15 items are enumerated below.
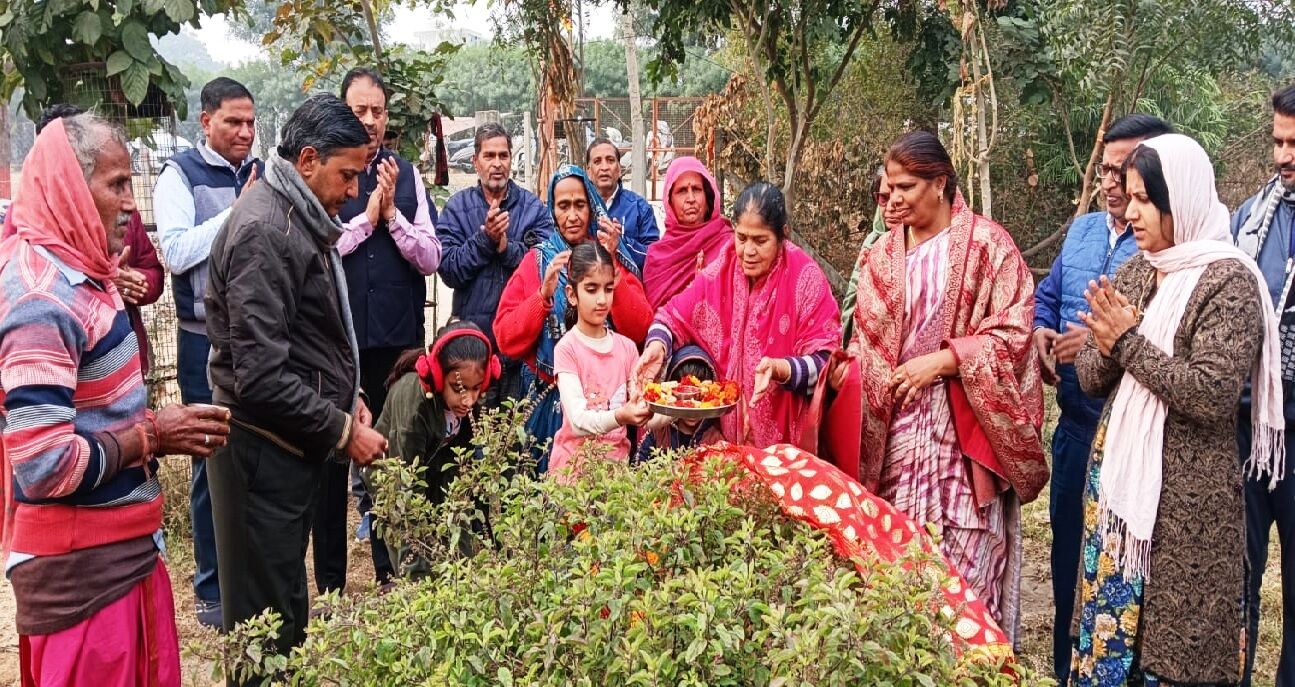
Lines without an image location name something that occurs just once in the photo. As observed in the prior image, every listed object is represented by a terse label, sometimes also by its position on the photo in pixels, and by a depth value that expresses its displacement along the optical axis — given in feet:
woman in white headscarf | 9.38
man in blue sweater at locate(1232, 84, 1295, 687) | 10.78
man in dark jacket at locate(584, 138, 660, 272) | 16.33
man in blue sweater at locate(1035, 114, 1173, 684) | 11.68
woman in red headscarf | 15.11
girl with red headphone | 13.32
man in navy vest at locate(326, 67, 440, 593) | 14.79
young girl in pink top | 12.92
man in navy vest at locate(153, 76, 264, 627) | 14.20
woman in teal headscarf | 14.46
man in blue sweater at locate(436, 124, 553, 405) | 16.02
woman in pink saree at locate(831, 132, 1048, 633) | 10.64
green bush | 5.73
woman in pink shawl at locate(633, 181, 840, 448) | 11.56
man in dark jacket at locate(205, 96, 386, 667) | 9.44
